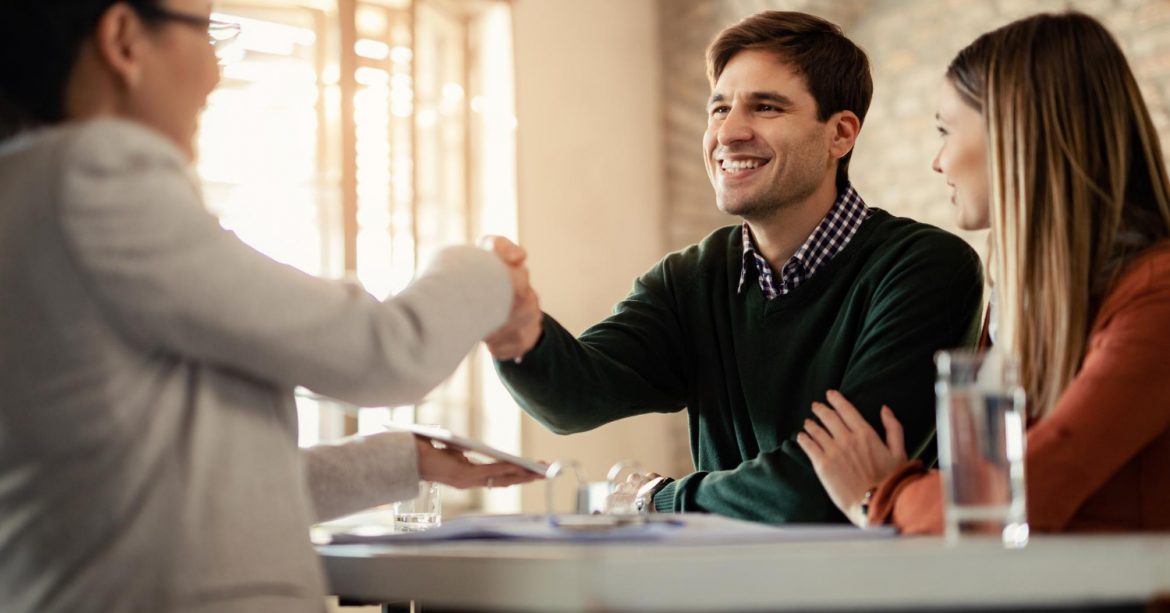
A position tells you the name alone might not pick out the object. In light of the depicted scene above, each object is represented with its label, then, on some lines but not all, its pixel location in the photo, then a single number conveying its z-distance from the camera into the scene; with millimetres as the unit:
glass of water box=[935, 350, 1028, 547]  1725
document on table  1674
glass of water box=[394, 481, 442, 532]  2188
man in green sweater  2232
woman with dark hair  1549
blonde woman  1903
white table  1341
